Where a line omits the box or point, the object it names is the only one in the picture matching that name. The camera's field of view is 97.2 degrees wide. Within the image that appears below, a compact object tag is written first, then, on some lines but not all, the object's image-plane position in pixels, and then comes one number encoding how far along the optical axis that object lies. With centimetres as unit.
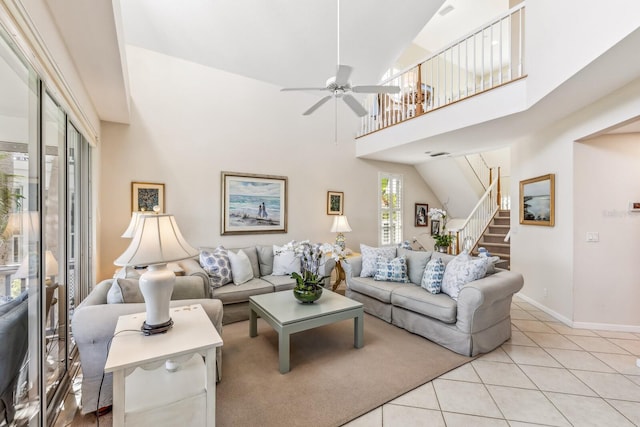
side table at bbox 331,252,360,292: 462
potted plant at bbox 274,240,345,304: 282
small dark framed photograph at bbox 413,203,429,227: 688
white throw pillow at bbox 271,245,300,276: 412
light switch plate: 327
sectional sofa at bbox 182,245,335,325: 337
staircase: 568
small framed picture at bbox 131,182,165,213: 375
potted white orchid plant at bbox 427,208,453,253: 384
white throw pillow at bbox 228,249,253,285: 365
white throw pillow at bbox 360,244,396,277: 385
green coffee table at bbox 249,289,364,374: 240
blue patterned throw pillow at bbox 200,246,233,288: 349
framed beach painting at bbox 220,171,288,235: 437
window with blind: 622
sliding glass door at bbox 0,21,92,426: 126
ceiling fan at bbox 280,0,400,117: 256
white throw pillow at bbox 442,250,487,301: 288
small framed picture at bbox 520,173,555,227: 367
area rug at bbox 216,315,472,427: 190
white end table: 139
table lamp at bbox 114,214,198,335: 162
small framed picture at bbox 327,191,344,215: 539
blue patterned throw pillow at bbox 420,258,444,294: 314
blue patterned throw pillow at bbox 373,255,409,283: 362
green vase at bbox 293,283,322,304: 280
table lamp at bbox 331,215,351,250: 507
